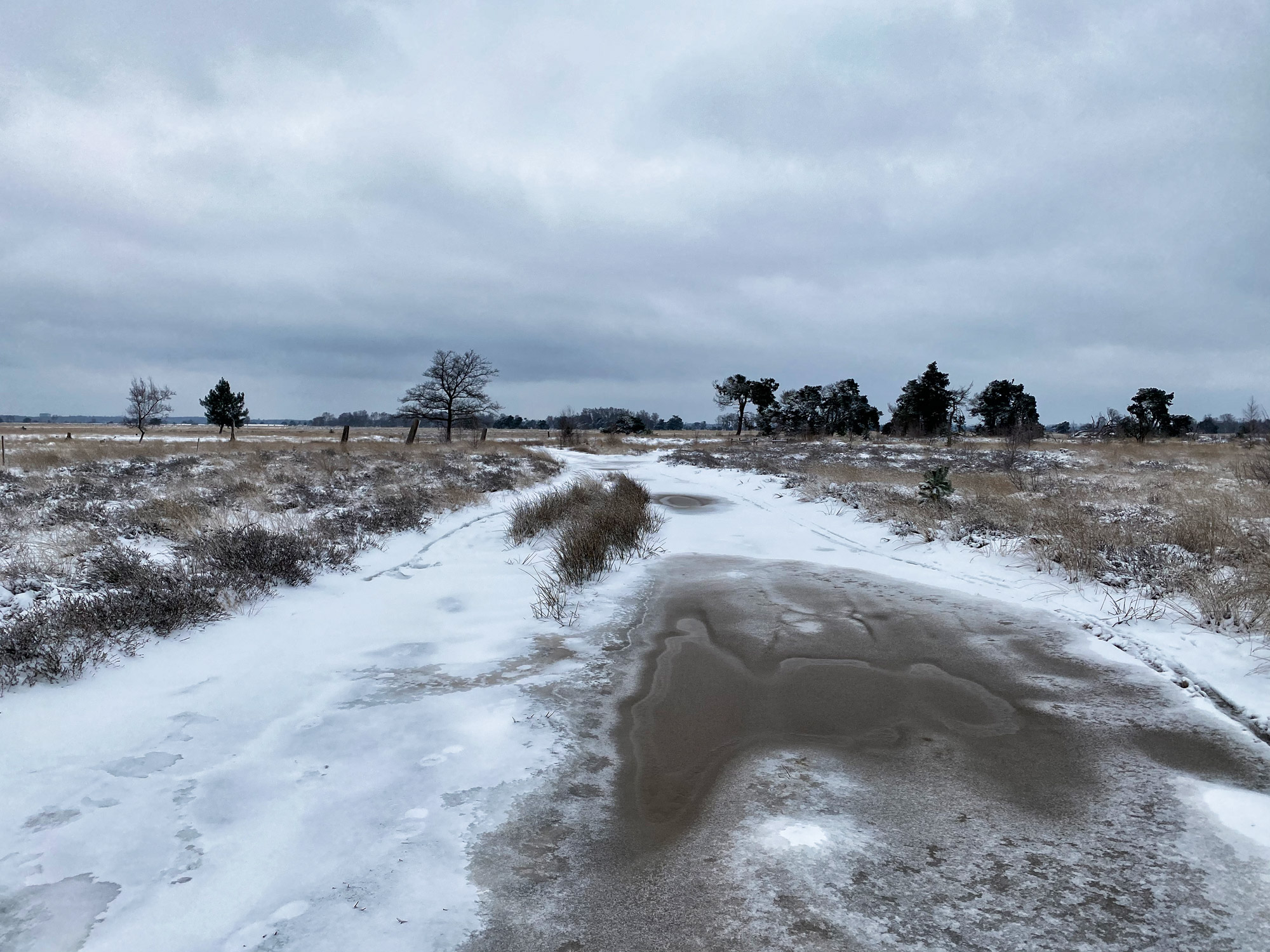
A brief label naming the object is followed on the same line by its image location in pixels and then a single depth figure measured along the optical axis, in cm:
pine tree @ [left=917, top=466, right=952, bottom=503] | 1244
